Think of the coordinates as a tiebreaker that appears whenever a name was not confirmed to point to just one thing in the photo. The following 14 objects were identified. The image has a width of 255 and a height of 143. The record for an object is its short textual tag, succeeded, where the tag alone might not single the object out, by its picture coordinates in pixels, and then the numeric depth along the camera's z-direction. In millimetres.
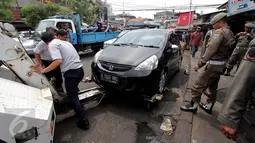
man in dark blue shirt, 10730
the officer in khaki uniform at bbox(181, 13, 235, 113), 2598
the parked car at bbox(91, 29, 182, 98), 2895
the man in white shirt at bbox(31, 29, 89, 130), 2377
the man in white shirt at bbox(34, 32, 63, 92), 3087
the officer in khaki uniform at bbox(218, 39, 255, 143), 1112
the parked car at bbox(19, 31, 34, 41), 7985
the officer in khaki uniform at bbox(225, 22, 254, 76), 4397
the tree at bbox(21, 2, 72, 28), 15008
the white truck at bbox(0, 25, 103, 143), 1383
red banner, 17059
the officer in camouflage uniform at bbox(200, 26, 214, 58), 3235
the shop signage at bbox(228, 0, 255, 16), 4945
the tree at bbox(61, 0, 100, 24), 19078
